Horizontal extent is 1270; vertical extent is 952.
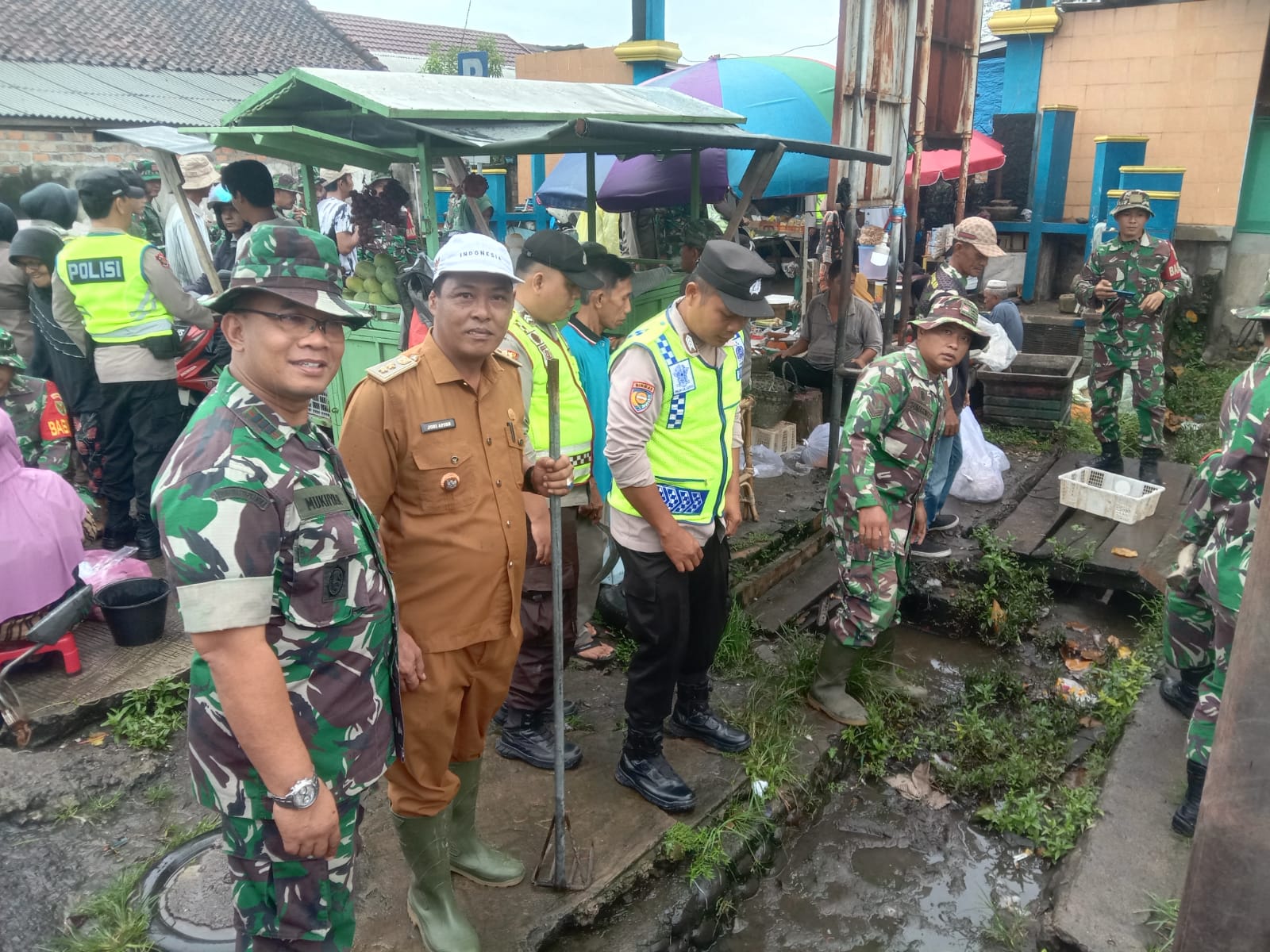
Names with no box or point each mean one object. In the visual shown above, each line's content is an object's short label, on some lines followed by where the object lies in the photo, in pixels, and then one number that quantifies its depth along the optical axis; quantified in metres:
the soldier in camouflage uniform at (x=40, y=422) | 4.42
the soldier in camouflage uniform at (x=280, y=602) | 1.71
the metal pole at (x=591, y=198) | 5.90
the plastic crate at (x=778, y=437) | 7.29
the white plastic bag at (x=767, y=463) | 6.88
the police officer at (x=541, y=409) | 3.52
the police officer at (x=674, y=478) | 3.10
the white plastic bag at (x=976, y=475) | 6.50
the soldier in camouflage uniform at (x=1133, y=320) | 6.68
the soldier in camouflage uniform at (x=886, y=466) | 3.82
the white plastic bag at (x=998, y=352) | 7.16
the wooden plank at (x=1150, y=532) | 5.41
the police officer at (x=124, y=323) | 4.60
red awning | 9.49
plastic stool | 4.02
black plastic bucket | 4.20
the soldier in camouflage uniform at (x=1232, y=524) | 2.94
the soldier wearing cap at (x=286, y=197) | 8.97
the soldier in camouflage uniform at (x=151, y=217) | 7.21
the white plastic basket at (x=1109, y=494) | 5.84
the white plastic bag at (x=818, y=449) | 7.04
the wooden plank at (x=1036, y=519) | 5.76
